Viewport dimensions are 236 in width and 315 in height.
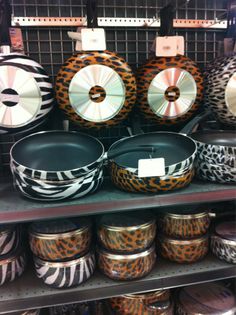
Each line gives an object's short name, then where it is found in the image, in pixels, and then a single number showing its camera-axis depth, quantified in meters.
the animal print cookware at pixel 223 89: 1.13
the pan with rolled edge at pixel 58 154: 0.89
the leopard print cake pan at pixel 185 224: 1.10
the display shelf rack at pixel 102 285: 0.98
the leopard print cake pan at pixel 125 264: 1.02
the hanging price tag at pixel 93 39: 1.00
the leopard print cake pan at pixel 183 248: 1.11
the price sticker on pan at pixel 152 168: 0.95
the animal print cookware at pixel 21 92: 0.96
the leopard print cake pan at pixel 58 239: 0.97
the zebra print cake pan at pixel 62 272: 0.99
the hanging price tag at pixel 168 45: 1.10
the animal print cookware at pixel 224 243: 1.12
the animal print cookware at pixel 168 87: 1.11
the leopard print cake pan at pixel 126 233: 1.01
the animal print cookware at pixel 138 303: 1.11
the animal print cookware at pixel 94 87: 1.00
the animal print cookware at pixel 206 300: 1.19
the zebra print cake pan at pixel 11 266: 0.99
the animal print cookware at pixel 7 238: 0.99
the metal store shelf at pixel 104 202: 0.89
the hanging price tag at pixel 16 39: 1.08
